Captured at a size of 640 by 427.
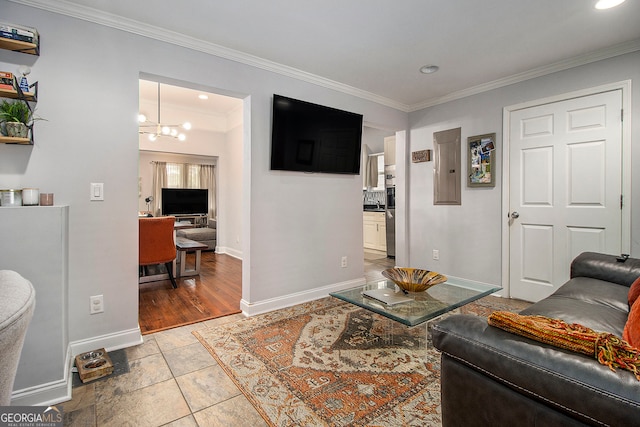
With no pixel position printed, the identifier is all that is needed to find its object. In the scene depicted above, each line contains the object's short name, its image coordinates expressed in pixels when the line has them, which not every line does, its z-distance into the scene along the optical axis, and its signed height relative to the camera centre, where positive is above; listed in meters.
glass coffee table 1.86 -0.60
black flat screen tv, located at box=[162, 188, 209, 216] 7.08 +0.27
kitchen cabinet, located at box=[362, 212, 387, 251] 6.12 -0.36
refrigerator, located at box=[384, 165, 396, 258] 5.84 +0.12
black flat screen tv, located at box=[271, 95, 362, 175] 3.06 +0.82
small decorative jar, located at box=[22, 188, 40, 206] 1.82 +0.09
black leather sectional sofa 0.76 -0.48
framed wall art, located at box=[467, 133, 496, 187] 3.51 +0.64
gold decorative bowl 2.17 -0.48
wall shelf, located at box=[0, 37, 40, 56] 1.82 +1.02
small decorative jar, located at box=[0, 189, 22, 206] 1.75 +0.08
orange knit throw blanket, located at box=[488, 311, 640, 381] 0.79 -0.36
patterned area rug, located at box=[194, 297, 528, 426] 1.60 -1.02
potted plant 1.83 +0.57
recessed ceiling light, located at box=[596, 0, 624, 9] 2.09 +1.47
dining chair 3.54 -0.35
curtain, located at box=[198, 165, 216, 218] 7.46 +0.75
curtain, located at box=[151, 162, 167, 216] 7.07 +0.62
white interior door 2.77 +0.28
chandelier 5.03 +1.42
